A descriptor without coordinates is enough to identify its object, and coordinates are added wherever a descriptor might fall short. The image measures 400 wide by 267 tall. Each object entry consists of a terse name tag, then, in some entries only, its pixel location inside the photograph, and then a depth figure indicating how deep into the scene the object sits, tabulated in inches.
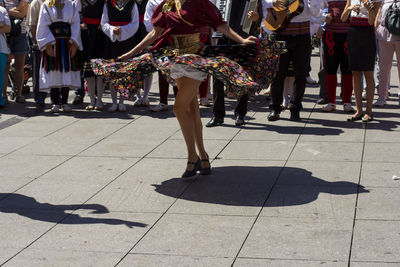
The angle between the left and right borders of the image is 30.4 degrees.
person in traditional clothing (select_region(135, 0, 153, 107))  469.4
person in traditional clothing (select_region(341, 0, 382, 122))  395.2
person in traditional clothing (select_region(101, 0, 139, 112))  447.2
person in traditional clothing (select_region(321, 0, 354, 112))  425.7
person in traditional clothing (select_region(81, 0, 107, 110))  458.0
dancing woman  283.0
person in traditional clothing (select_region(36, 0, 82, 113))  446.6
